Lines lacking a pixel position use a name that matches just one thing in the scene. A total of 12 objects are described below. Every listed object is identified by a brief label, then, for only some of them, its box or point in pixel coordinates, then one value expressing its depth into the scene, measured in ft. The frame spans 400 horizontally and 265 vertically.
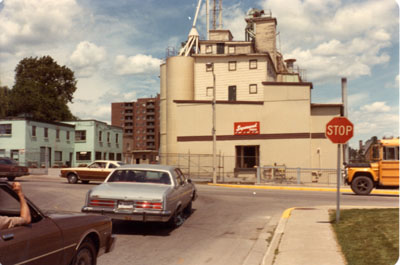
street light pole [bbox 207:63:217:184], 106.73
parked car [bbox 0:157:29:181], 84.74
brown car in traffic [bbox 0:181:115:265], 14.62
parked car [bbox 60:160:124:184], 83.15
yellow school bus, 67.47
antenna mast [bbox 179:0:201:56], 182.82
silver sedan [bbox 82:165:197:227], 31.50
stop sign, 37.65
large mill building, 132.36
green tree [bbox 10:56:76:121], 214.48
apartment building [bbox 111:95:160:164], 483.92
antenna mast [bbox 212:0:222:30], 199.93
